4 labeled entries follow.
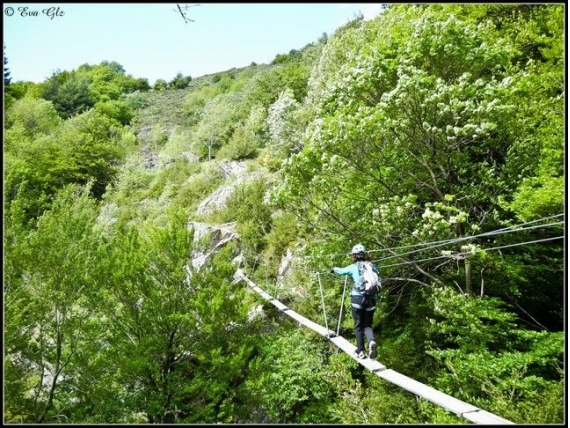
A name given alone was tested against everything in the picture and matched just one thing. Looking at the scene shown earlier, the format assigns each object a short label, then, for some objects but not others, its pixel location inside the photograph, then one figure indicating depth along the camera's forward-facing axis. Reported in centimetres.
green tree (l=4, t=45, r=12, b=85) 4518
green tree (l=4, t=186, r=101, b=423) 1109
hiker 600
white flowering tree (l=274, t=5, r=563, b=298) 801
